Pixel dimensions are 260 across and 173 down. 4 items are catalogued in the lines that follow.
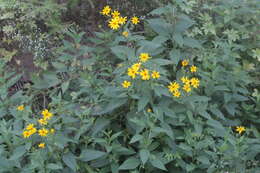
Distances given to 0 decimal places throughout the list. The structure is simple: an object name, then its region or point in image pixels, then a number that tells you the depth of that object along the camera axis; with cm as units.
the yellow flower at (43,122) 278
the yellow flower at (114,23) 336
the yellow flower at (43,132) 270
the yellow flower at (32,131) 272
